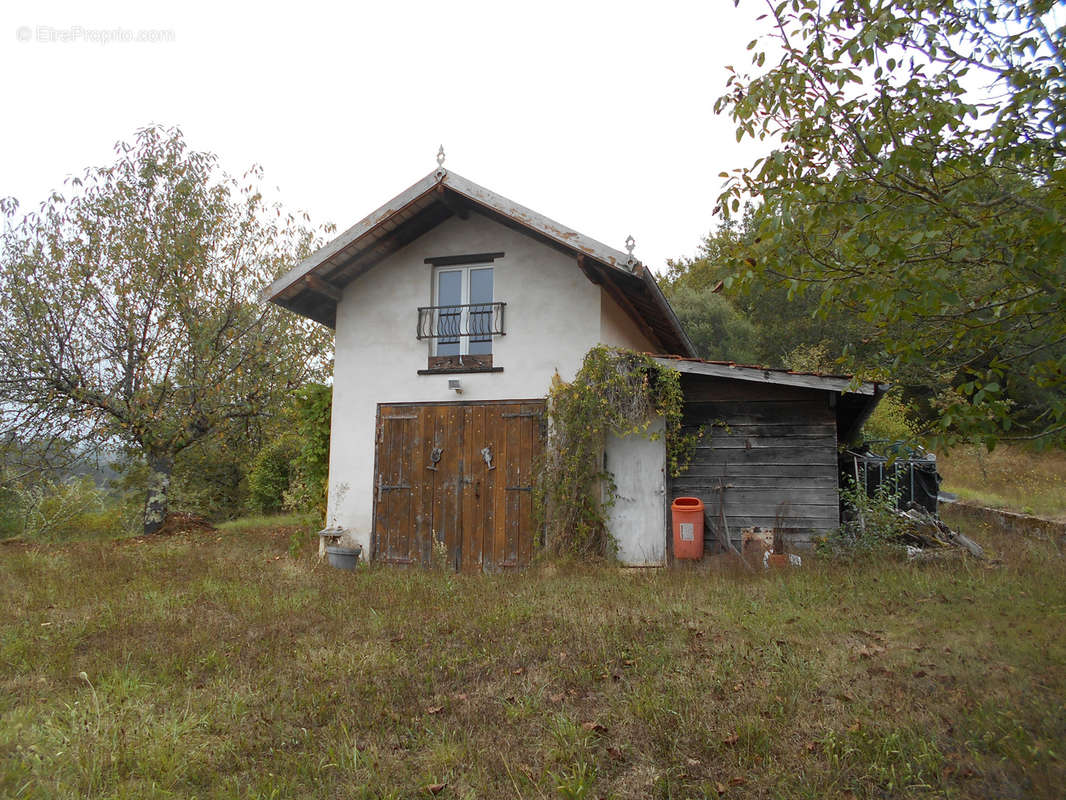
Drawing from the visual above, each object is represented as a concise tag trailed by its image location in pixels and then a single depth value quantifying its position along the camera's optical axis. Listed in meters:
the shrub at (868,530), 8.05
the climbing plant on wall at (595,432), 8.96
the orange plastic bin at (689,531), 8.79
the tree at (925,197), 3.43
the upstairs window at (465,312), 10.06
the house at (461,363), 9.38
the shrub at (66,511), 13.98
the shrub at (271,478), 20.27
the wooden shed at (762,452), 8.77
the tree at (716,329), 28.50
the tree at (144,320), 12.73
